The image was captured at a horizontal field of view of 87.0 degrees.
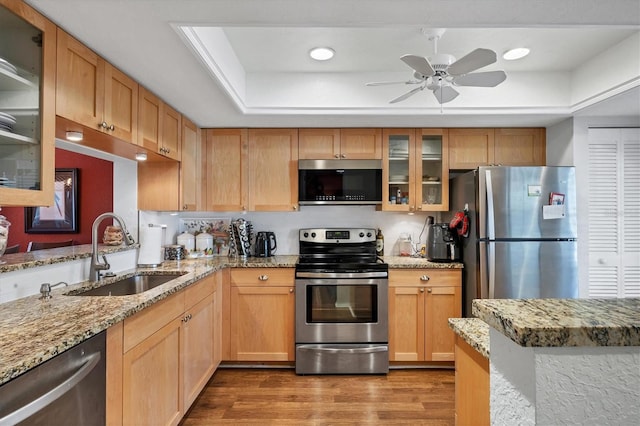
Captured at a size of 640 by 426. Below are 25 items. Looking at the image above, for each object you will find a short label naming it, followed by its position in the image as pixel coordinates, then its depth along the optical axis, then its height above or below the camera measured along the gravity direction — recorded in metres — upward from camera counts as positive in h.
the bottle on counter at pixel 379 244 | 3.42 -0.25
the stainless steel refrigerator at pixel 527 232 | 2.61 -0.10
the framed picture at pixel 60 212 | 2.45 +0.05
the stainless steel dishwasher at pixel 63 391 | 0.93 -0.53
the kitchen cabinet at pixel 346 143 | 3.17 +0.72
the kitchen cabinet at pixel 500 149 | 3.14 +0.66
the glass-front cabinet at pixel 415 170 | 3.17 +0.47
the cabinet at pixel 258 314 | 2.87 -0.81
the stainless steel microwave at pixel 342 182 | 3.12 +0.35
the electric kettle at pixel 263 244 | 3.26 -0.24
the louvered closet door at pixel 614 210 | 2.80 +0.08
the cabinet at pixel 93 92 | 1.51 +0.65
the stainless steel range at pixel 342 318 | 2.78 -0.83
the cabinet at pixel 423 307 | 2.89 -0.75
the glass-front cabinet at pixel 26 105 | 1.28 +0.45
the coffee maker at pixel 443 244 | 2.95 -0.22
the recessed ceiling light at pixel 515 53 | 2.32 +1.17
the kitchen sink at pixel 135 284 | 2.09 -0.43
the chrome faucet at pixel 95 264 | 1.95 -0.26
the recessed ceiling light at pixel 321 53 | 2.31 +1.17
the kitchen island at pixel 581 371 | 0.55 -0.25
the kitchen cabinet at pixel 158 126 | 2.16 +0.66
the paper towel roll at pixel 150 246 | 2.53 -0.20
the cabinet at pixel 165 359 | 1.43 -0.74
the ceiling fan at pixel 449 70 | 1.67 +0.81
